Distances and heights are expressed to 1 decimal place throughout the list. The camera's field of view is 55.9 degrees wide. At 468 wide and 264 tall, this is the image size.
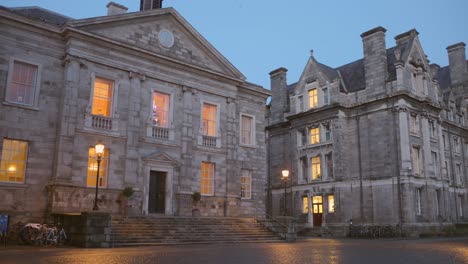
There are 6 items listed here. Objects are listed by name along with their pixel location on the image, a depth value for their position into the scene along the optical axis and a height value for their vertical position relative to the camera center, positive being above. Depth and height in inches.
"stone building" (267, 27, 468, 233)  1385.3 +234.6
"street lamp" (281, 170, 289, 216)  1027.1 +94.4
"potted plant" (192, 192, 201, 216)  1029.8 +24.8
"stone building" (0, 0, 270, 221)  829.2 +203.0
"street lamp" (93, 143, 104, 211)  747.7 +99.6
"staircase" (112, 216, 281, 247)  784.9 -36.2
